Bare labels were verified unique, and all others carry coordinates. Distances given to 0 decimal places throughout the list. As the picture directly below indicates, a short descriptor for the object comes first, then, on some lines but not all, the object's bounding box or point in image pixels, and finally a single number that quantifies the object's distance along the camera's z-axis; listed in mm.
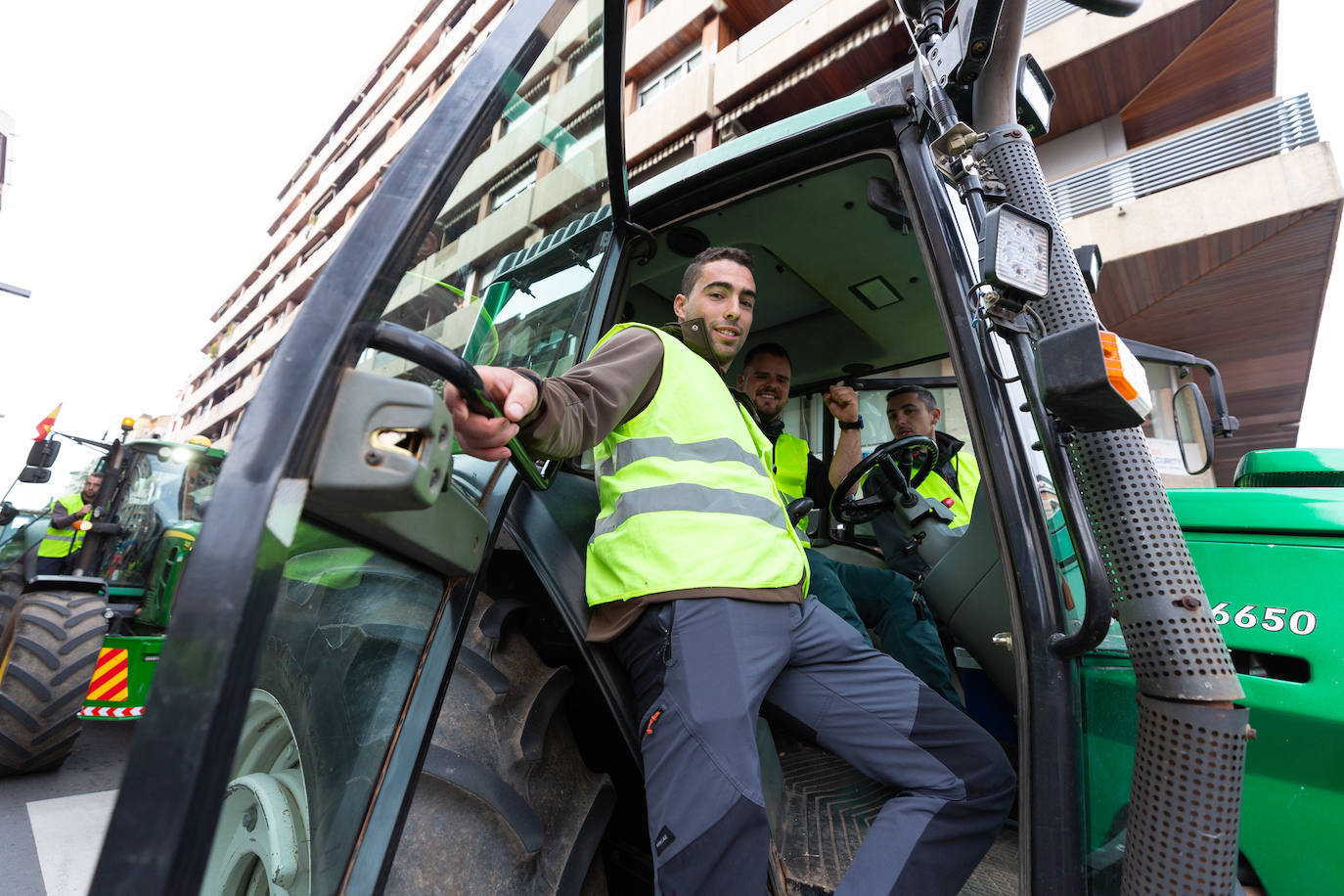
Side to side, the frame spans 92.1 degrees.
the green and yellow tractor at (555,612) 589
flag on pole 5255
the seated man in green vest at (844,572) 2039
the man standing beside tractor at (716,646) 1062
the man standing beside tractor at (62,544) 5070
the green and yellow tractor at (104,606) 3453
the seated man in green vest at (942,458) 2635
